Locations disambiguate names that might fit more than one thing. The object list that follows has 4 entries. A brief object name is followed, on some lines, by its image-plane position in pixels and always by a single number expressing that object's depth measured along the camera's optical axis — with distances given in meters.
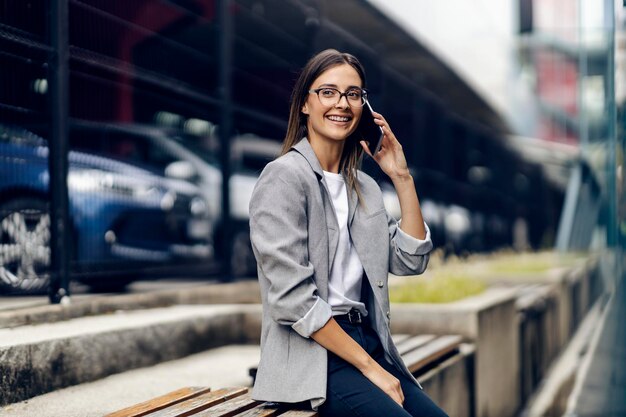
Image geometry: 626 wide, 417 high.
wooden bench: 3.25
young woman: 3.01
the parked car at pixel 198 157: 7.03
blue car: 5.68
